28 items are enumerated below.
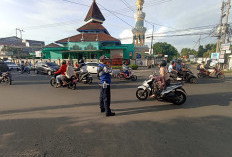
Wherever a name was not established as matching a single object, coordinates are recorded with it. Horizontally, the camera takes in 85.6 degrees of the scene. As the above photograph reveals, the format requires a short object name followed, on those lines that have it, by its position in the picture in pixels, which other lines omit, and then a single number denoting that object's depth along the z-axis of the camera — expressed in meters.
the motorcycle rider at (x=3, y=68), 8.83
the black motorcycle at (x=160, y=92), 4.80
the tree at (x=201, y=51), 72.69
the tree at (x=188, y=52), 78.82
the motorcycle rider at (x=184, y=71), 9.24
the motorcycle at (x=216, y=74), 11.10
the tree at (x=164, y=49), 51.91
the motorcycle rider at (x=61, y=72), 7.06
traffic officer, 3.69
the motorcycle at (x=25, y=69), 14.87
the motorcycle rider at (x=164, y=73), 4.88
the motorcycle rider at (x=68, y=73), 6.97
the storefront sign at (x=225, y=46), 17.25
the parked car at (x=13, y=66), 17.99
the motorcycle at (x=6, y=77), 8.48
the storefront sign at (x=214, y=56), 20.75
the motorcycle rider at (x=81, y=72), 8.94
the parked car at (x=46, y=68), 13.36
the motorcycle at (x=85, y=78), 8.65
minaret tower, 38.81
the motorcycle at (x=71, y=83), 7.17
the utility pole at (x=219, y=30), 18.94
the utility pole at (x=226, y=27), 17.65
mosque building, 23.33
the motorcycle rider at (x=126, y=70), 10.21
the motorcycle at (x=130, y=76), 10.21
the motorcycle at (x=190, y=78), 9.09
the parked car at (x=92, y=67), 13.99
